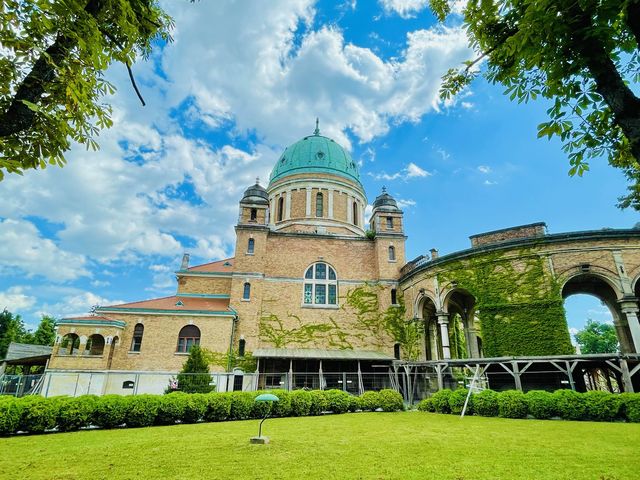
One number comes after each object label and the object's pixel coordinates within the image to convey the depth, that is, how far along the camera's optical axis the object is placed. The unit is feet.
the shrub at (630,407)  37.99
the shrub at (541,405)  42.91
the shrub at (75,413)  35.27
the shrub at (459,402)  48.57
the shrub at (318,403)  50.39
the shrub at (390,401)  55.06
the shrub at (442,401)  51.21
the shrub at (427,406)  53.85
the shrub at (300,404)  48.88
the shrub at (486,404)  46.52
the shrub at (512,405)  44.39
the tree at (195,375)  59.98
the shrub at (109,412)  37.14
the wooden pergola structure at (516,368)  46.60
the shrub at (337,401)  52.21
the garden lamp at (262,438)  28.35
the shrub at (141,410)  38.52
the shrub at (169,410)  40.27
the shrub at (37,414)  33.37
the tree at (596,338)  186.09
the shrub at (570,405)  41.09
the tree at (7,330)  134.21
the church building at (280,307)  69.05
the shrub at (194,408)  41.32
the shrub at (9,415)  32.19
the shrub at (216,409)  43.16
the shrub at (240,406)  44.50
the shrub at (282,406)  47.03
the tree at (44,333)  160.26
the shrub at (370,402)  54.54
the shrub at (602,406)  39.50
